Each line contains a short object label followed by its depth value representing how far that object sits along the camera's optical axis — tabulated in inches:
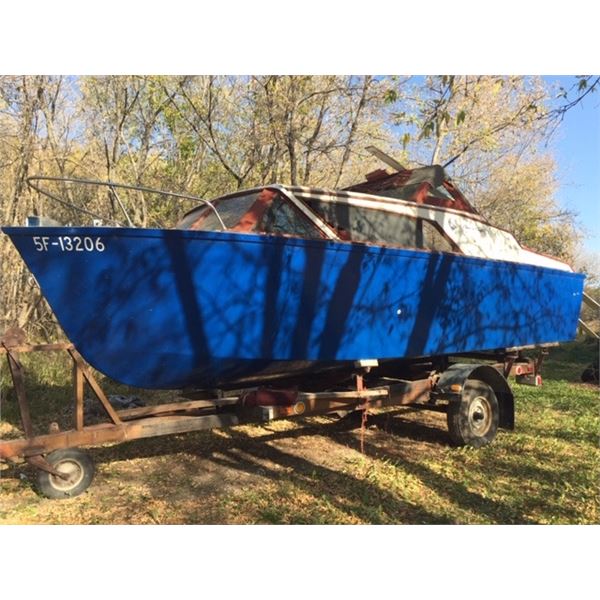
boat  160.4
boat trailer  163.2
